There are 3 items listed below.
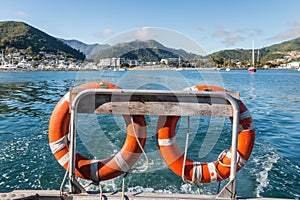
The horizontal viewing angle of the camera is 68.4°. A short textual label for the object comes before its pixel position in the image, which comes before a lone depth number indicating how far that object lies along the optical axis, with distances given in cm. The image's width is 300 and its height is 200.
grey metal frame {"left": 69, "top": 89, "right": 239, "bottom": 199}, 194
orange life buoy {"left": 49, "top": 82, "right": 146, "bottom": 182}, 226
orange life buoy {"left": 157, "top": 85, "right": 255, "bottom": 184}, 228
